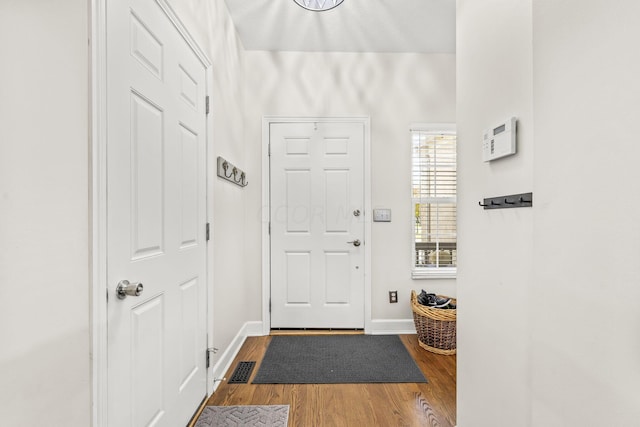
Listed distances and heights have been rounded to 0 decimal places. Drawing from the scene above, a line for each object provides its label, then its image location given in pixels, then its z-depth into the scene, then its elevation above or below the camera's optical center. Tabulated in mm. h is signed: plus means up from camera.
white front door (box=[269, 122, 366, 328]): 2988 -64
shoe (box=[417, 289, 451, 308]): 2729 -798
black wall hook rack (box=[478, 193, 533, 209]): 1006 +39
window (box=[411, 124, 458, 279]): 3035 +146
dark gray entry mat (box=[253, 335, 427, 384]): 2146 -1161
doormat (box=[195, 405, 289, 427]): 1684 -1161
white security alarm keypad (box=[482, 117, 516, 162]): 1077 +267
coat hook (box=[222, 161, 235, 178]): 2216 +327
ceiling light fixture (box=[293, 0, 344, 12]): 2197 +1489
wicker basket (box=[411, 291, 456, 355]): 2498 -969
